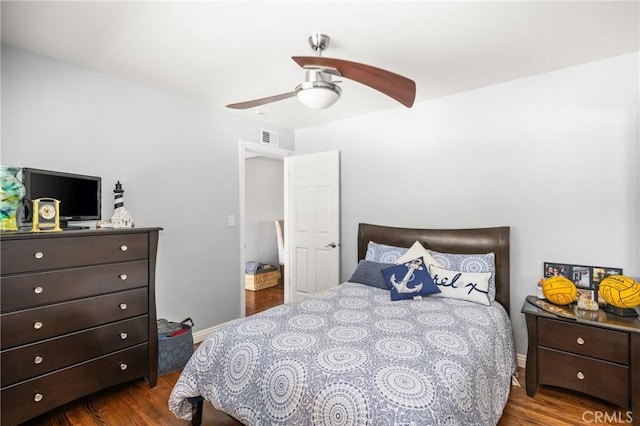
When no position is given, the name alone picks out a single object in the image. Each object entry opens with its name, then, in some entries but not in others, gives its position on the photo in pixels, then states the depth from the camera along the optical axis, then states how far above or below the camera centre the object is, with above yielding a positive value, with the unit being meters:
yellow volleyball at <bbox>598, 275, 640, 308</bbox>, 2.11 -0.52
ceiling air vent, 3.97 +0.95
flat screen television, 2.07 +0.15
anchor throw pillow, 2.59 -0.56
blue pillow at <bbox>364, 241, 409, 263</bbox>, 3.13 -0.39
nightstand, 2.00 -0.94
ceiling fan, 1.68 +0.74
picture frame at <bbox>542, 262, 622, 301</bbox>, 2.42 -0.47
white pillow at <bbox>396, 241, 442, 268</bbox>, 2.85 -0.38
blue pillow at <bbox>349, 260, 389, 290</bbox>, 2.92 -0.57
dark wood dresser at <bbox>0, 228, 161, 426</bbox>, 1.83 -0.66
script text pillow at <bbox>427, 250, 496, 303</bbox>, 2.68 -0.43
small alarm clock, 1.97 -0.01
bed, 1.35 -0.74
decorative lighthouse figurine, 2.42 -0.02
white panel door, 3.89 -0.11
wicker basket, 5.23 -1.11
